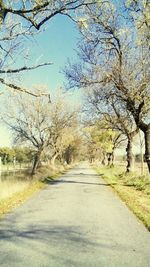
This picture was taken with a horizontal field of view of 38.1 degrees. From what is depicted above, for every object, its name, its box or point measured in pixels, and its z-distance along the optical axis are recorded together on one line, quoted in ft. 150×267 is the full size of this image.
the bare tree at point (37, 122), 86.05
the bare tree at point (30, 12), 25.02
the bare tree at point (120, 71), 40.40
